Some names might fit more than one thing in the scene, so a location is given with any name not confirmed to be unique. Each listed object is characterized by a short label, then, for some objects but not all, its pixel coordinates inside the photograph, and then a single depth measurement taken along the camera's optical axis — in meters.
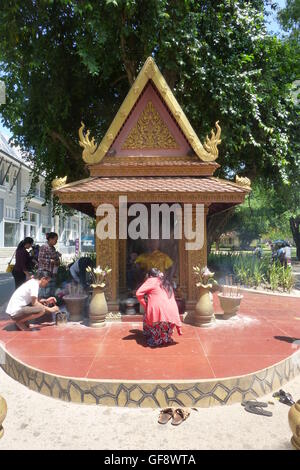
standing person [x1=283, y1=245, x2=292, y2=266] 12.32
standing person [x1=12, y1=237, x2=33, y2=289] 8.35
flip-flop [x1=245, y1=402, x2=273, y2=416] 3.68
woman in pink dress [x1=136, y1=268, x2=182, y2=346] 5.23
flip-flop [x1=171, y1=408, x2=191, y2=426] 3.49
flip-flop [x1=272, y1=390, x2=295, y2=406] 3.97
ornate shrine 6.58
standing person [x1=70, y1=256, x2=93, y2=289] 8.94
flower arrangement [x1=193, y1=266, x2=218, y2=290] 6.38
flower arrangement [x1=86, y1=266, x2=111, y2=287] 6.45
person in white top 6.02
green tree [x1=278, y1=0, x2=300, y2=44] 12.91
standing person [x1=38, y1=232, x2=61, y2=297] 7.32
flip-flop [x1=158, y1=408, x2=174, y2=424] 3.52
